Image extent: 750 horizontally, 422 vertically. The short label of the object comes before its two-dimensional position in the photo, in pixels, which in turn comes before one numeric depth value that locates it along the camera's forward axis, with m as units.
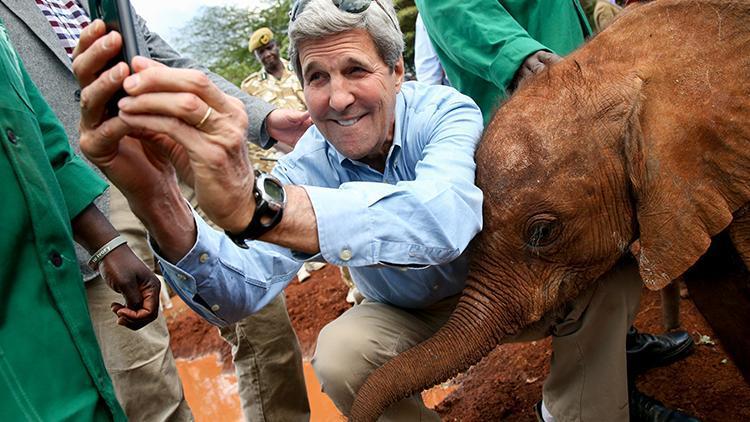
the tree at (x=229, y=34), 25.23
